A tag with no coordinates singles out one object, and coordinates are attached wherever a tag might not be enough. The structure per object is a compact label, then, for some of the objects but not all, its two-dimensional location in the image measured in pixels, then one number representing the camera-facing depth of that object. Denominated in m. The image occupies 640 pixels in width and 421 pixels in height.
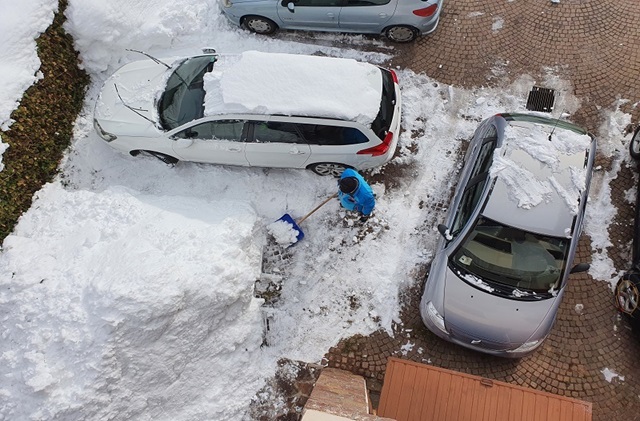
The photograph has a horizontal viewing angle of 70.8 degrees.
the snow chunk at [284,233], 7.59
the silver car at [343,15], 8.11
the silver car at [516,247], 6.25
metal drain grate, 8.18
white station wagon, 6.84
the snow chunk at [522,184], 6.23
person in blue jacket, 6.74
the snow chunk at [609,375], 6.85
